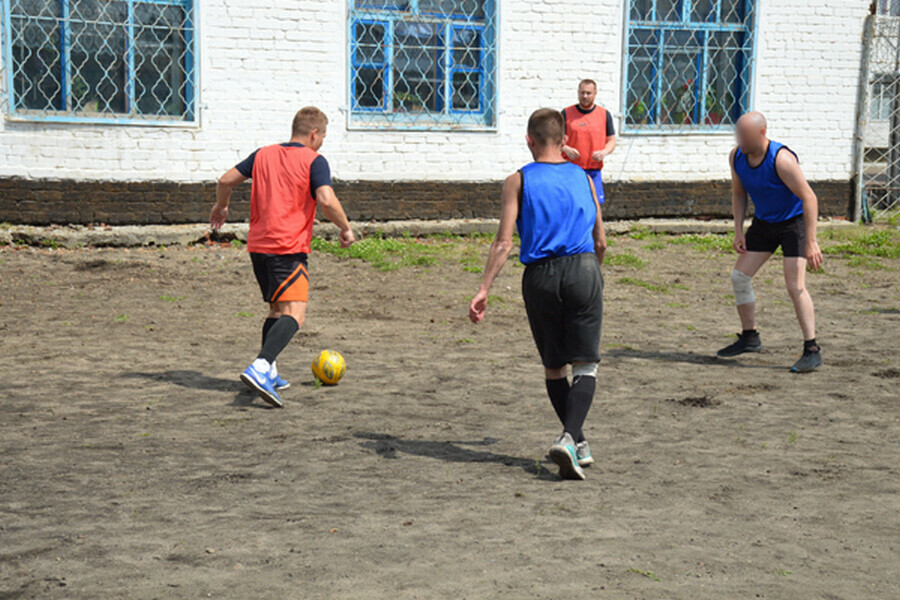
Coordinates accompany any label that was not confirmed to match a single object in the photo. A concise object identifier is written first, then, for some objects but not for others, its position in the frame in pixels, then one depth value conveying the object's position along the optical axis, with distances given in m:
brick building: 10.96
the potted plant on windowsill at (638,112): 13.54
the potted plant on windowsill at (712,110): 13.96
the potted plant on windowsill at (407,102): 12.45
